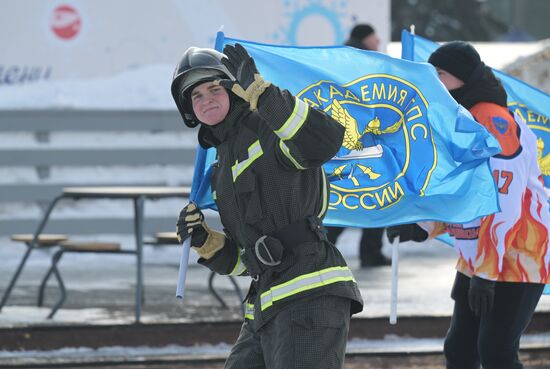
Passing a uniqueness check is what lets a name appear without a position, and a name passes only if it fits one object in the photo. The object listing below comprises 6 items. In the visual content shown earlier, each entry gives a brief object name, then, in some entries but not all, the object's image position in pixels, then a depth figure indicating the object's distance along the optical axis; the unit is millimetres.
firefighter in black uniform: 8750
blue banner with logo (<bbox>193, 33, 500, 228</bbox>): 11398
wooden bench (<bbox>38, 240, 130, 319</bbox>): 17672
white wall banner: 26422
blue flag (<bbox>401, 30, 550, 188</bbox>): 13469
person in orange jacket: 11289
